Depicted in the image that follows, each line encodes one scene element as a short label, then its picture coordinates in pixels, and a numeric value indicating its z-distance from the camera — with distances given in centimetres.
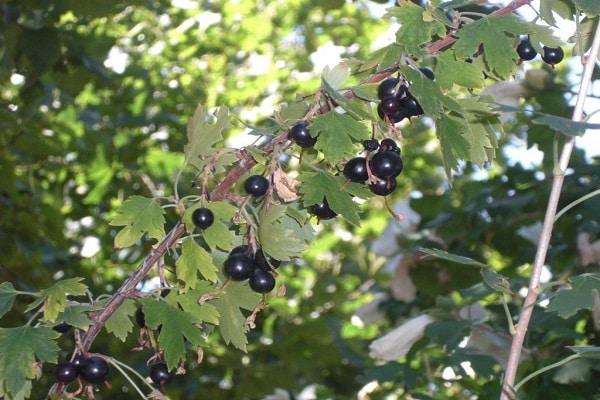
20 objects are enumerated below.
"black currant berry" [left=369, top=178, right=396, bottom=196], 55
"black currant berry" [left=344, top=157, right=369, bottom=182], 55
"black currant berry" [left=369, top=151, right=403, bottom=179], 54
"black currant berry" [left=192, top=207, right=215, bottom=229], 54
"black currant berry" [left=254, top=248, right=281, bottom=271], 55
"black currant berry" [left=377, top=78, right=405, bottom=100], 54
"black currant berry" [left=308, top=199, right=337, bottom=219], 56
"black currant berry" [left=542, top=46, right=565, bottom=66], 59
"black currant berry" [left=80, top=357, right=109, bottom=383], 54
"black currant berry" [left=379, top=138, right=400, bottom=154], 55
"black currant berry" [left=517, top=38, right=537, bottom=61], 59
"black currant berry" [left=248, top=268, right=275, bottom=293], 55
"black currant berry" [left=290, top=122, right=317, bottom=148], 54
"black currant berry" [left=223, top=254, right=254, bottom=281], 55
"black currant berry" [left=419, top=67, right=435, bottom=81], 55
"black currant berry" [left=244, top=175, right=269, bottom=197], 55
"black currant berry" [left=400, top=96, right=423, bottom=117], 55
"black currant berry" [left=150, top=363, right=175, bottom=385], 57
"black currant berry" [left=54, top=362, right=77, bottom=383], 54
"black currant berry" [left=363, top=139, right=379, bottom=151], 55
